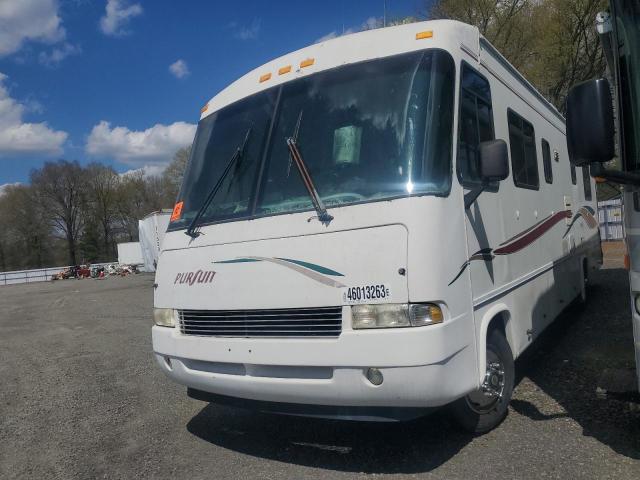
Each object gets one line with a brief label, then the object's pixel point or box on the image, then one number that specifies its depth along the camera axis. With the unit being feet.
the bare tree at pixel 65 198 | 227.40
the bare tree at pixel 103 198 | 234.17
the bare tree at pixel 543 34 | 66.69
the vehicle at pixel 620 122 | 9.87
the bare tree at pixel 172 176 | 192.24
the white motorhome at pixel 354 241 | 10.84
